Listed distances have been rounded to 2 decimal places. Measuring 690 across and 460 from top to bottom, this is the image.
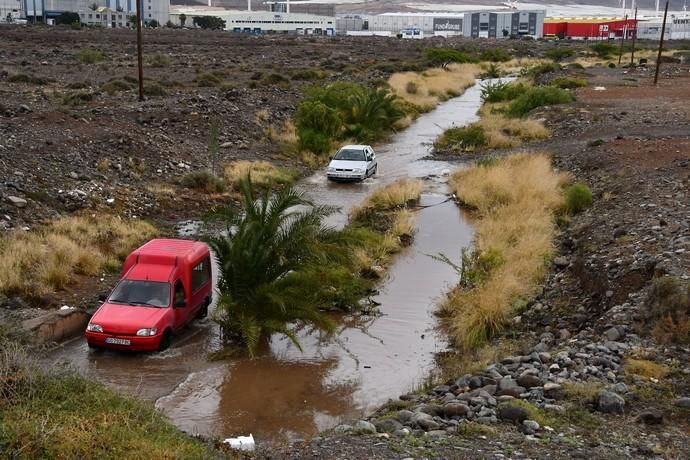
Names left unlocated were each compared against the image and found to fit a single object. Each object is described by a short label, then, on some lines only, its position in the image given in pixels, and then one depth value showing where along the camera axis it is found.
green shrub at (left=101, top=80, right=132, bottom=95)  44.28
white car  30.50
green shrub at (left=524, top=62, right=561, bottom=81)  72.78
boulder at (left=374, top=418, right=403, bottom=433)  9.78
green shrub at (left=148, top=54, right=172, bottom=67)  70.25
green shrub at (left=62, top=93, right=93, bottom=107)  37.78
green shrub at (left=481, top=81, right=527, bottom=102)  54.38
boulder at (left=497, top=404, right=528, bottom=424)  9.89
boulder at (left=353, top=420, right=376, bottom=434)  9.77
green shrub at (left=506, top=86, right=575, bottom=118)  47.47
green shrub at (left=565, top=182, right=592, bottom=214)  24.22
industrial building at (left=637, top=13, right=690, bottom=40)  179.88
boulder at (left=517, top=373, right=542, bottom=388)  11.11
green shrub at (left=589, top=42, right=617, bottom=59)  107.99
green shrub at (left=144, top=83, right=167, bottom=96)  43.47
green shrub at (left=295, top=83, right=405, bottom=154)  37.16
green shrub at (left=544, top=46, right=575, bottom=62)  104.66
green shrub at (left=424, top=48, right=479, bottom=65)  89.75
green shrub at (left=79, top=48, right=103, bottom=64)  68.56
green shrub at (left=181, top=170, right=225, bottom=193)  26.89
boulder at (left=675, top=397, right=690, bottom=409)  10.26
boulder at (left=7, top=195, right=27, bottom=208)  20.88
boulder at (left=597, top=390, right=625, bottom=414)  10.17
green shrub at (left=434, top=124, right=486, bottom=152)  38.44
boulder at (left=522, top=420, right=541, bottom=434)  9.53
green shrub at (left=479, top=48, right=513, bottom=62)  105.03
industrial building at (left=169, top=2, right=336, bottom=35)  183.75
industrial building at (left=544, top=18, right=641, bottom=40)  174.71
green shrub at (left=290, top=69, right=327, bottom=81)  60.77
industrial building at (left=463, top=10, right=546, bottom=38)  196.75
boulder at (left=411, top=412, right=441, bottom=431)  9.81
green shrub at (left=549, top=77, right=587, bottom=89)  59.99
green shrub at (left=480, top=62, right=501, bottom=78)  85.12
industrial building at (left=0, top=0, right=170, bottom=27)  151.50
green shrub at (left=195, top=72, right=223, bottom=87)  52.44
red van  14.05
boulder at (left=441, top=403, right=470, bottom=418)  10.20
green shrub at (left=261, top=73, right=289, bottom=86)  54.31
